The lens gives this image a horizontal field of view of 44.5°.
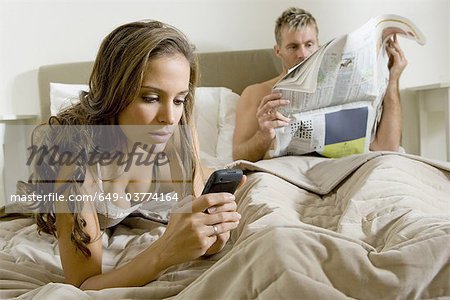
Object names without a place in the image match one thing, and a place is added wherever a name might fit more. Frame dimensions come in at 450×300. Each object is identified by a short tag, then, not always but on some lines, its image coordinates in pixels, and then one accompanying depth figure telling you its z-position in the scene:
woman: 0.78
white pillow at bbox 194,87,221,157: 1.77
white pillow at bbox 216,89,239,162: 1.73
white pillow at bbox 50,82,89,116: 1.81
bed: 0.56
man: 1.40
